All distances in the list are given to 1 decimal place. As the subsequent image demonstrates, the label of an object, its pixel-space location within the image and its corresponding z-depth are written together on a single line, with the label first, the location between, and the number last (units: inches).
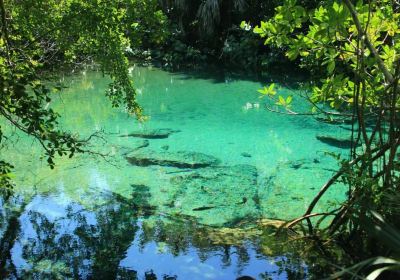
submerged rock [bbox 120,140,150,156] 304.0
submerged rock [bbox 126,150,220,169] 279.4
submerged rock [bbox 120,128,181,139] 339.3
